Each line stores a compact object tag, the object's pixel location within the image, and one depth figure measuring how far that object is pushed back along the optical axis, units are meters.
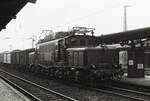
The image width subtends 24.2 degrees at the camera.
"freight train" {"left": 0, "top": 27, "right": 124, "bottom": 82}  18.23
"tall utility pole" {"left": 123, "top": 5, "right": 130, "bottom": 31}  39.03
